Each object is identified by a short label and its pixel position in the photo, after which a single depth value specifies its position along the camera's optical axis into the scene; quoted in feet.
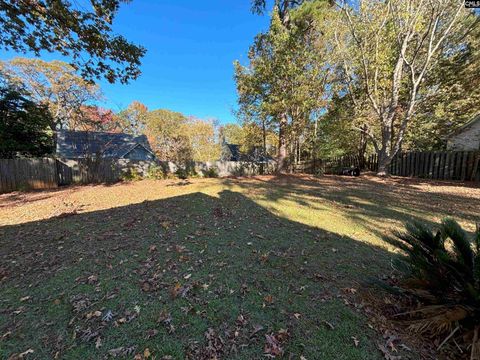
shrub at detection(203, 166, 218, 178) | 57.55
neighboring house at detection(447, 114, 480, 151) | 42.12
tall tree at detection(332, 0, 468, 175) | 35.19
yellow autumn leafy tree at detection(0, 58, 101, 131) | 63.16
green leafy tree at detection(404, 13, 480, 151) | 43.37
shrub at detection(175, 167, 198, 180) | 50.93
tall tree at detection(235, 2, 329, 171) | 39.06
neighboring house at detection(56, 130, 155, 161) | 62.64
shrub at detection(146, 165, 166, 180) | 47.85
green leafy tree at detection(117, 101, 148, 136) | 102.65
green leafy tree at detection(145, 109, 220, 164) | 94.79
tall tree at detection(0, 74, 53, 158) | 42.14
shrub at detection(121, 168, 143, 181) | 44.96
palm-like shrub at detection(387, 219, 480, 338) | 6.26
